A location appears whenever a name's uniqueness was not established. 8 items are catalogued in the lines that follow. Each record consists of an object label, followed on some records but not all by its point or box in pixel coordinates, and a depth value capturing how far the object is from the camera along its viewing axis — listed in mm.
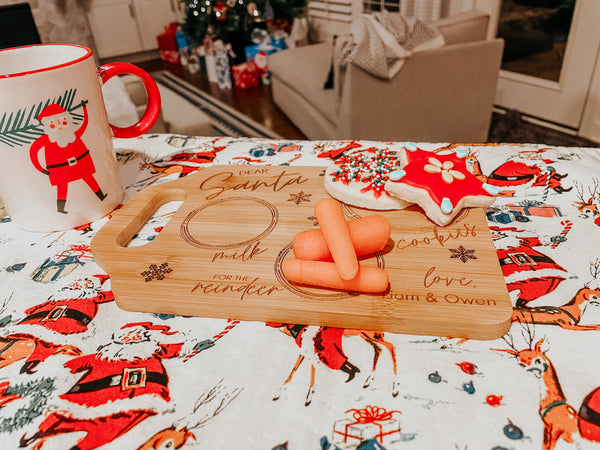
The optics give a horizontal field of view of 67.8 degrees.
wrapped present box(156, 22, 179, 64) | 5105
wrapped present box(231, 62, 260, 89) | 3922
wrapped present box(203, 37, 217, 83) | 4090
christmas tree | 3863
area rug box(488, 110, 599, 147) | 2801
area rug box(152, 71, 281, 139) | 3147
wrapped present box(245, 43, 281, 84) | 3948
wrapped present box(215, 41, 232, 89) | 3928
